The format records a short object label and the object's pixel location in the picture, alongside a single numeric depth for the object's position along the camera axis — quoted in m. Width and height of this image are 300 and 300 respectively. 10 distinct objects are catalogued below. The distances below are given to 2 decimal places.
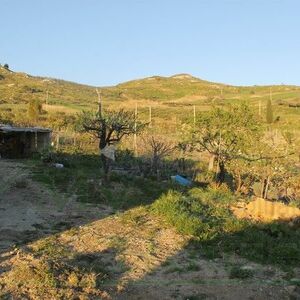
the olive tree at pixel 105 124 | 14.27
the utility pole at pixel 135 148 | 20.66
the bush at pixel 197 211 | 8.92
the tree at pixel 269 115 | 42.47
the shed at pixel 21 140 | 20.70
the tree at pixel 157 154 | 16.73
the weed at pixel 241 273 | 6.77
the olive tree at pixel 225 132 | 15.29
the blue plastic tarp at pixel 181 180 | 15.00
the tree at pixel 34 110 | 36.54
